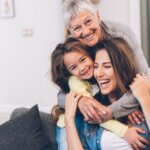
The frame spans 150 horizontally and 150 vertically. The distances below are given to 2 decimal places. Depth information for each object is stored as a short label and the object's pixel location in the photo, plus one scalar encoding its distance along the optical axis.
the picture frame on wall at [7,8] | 5.01
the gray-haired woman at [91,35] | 2.25
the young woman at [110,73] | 2.27
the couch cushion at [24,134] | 2.39
